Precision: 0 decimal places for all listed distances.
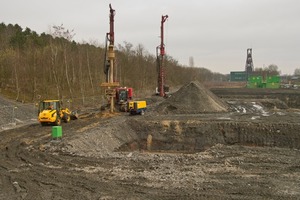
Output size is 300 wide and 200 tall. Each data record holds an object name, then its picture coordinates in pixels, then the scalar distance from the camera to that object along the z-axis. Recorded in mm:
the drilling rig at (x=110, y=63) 27703
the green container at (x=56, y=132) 17267
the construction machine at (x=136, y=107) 28422
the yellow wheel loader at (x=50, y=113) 22328
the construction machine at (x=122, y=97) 30308
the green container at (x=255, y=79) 92450
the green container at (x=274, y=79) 88000
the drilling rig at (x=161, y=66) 43500
